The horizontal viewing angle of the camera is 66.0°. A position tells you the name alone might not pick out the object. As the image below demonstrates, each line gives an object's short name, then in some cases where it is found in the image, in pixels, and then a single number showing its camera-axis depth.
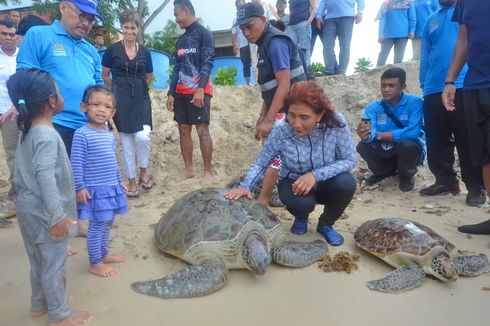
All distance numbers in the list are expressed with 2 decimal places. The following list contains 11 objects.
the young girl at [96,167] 2.18
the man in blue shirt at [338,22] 5.70
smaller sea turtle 2.25
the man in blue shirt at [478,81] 2.59
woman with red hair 2.50
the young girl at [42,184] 1.71
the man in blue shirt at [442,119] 3.45
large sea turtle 2.23
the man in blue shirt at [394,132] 3.90
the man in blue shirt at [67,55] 2.60
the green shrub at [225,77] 7.89
